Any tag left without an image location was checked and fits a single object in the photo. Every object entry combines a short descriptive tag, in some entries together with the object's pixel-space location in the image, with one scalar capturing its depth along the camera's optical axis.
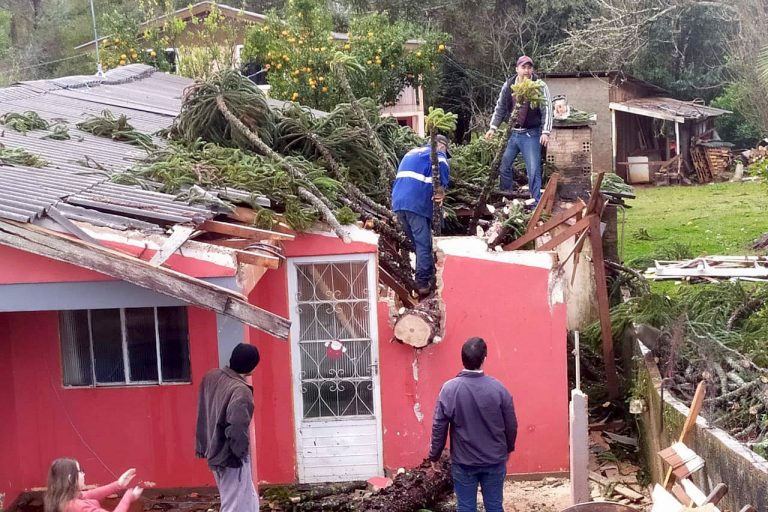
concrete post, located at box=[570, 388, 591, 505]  7.54
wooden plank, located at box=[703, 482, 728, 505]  5.75
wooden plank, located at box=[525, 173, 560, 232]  10.48
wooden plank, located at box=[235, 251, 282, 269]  7.45
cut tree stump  9.28
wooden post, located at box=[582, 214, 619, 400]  10.12
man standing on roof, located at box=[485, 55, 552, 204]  11.63
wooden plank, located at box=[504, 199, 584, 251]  10.14
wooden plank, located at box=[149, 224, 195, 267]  6.79
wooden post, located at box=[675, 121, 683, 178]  30.63
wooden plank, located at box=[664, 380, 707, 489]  6.67
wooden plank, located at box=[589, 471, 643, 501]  9.11
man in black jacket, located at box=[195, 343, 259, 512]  6.61
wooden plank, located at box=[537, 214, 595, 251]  9.80
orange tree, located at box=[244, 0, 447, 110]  20.81
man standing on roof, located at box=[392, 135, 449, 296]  9.80
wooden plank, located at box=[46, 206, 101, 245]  6.70
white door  9.46
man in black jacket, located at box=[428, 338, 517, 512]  6.88
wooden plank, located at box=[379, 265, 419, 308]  9.72
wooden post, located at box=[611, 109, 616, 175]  31.21
